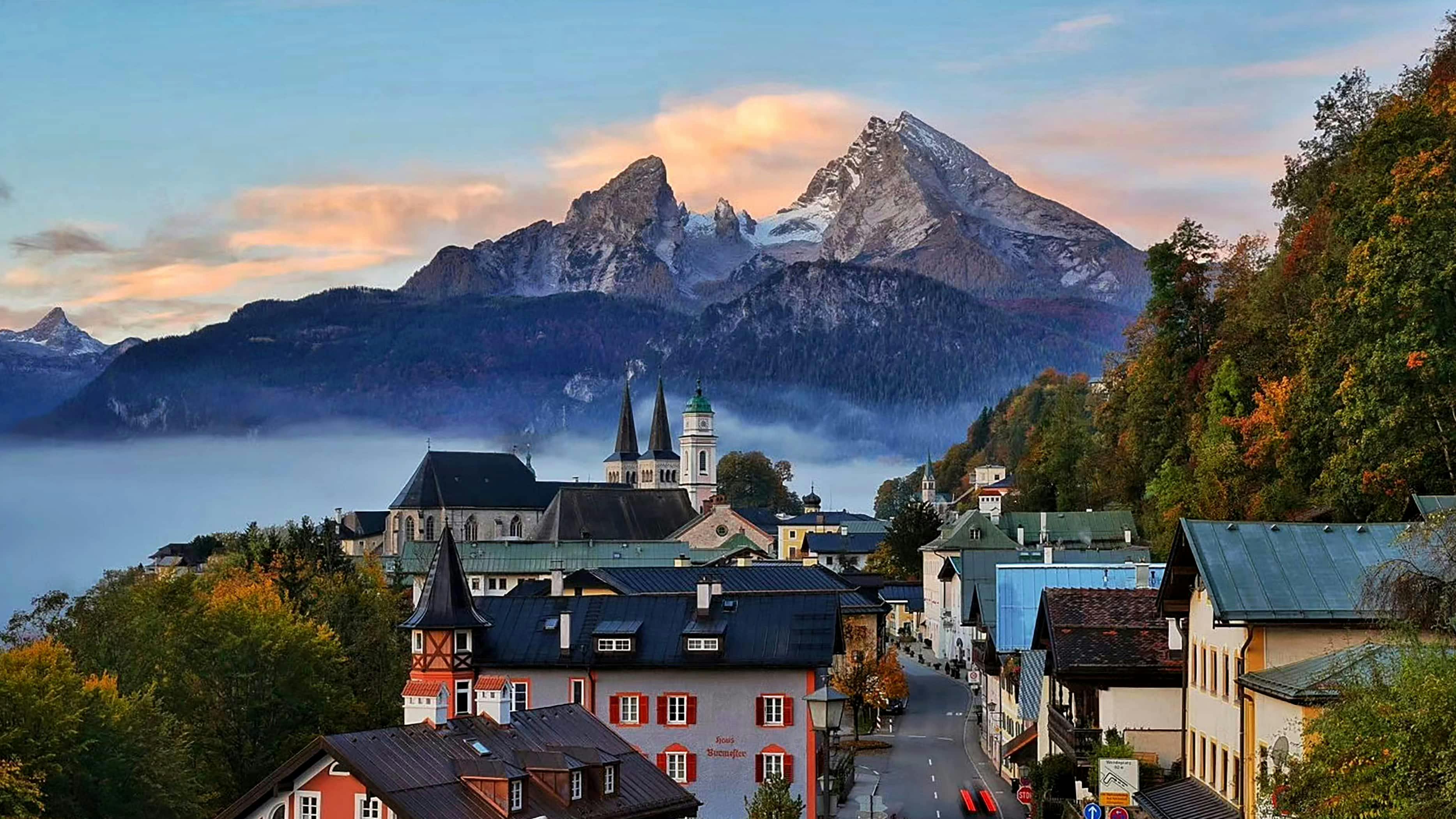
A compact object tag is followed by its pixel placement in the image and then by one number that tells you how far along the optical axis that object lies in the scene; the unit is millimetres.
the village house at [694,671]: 67000
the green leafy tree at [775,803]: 45844
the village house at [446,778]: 42719
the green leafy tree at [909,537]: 163625
